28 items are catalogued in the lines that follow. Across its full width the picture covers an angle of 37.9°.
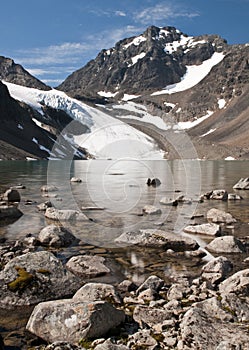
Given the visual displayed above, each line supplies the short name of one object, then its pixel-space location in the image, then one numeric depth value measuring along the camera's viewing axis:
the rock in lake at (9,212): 21.37
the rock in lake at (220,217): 20.75
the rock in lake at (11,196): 29.34
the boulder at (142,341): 7.20
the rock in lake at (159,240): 15.13
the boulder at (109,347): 6.64
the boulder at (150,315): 8.12
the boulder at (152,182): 45.50
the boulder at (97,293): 9.23
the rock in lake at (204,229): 17.42
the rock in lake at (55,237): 15.50
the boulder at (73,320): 7.43
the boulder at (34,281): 9.57
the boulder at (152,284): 10.21
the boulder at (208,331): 6.83
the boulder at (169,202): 28.05
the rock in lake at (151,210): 23.83
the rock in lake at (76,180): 51.47
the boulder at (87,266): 11.92
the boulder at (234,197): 31.11
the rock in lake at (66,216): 20.95
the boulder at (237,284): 9.66
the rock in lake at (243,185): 40.19
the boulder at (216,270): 11.03
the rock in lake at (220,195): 31.23
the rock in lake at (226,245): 14.38
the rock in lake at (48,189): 37.13
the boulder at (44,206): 24.98
